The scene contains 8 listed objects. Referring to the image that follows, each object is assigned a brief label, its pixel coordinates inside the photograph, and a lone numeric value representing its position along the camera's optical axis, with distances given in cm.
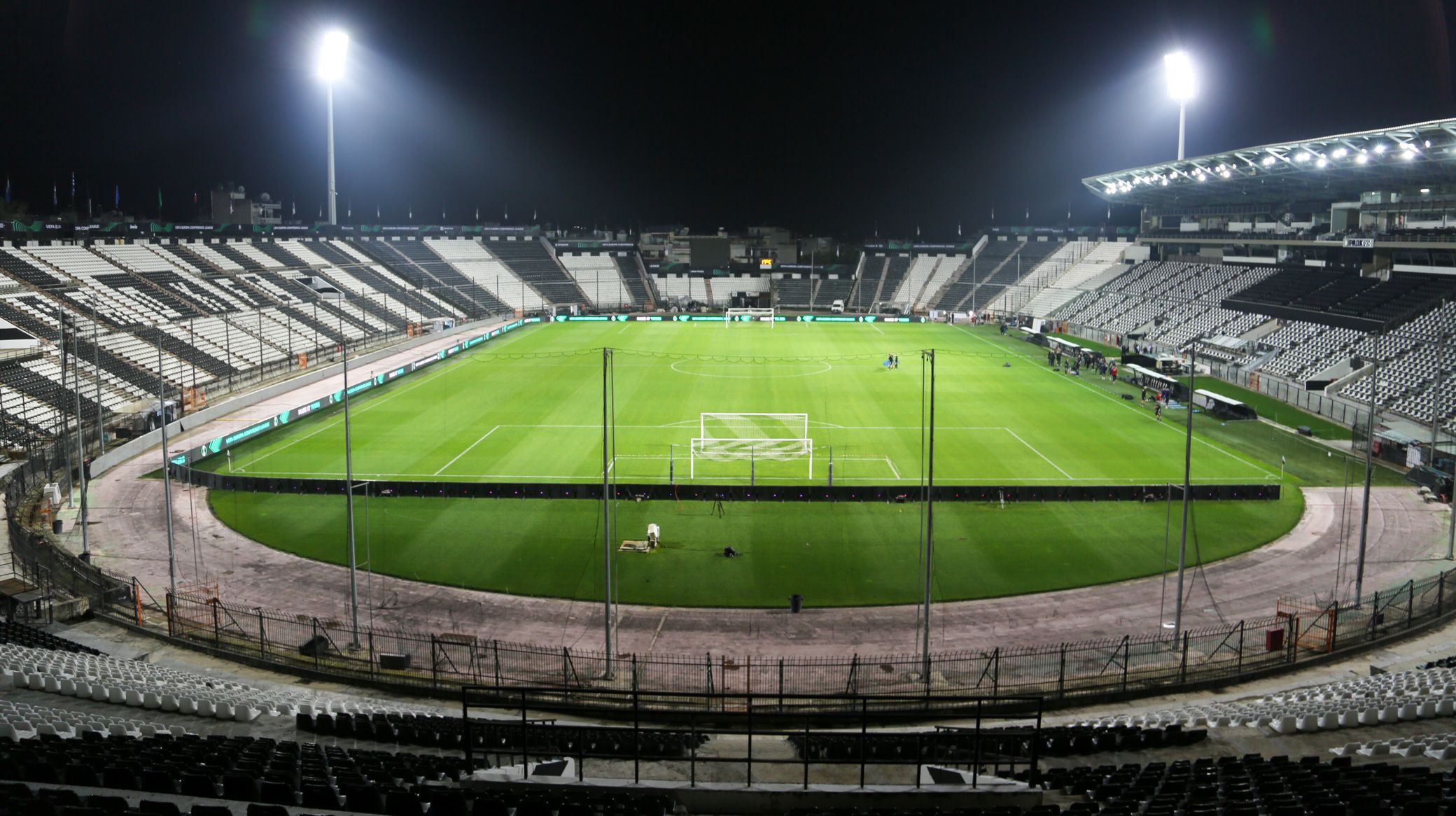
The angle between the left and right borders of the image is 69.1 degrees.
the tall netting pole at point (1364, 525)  2464
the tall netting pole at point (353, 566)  2278
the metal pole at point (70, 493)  3516
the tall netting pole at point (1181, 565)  2274
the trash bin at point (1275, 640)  2300
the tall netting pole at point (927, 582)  2034
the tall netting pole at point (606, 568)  2080
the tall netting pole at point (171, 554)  2519
